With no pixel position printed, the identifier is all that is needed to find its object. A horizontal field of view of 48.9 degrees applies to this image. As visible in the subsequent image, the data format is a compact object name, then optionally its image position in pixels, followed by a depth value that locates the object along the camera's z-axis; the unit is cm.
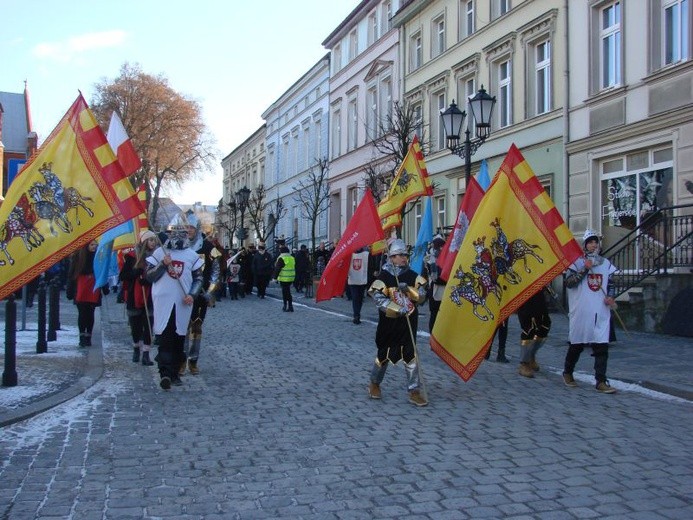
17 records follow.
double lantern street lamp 1488
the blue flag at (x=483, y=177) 1417
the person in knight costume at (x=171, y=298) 838
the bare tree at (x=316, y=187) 3992
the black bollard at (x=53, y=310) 1211
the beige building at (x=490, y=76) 2084
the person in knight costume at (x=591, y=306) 861
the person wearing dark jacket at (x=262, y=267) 2492
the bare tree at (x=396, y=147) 2208
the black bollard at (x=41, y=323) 1073
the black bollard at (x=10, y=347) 816
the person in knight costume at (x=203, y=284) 929
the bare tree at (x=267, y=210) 4260
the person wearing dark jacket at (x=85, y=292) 1154
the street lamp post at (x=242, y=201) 3434
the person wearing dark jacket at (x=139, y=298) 966
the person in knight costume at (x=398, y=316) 782
